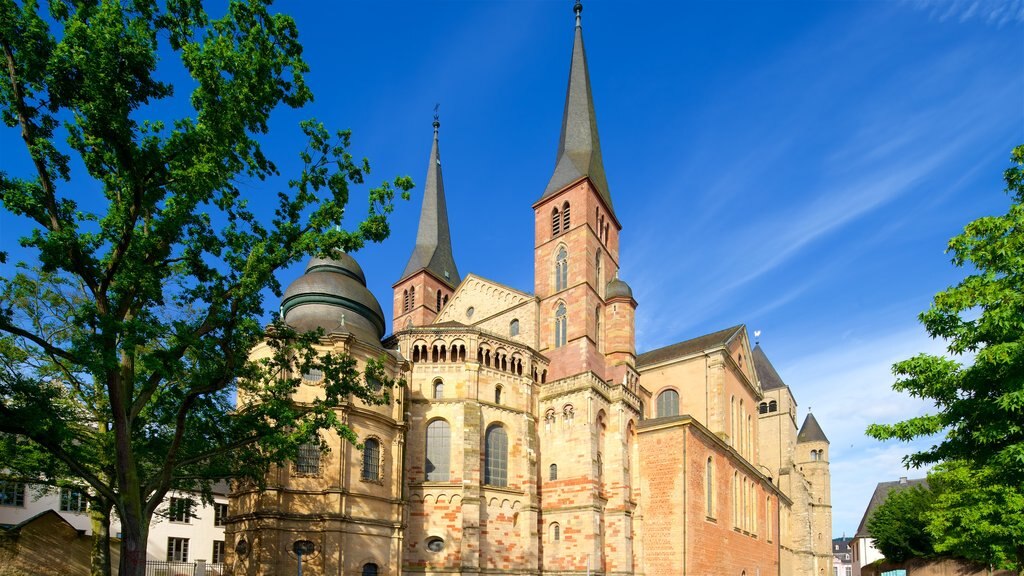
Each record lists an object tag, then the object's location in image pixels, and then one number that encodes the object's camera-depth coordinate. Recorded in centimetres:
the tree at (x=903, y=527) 4588
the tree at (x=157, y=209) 1133
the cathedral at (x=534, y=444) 2533
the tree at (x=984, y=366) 1161
